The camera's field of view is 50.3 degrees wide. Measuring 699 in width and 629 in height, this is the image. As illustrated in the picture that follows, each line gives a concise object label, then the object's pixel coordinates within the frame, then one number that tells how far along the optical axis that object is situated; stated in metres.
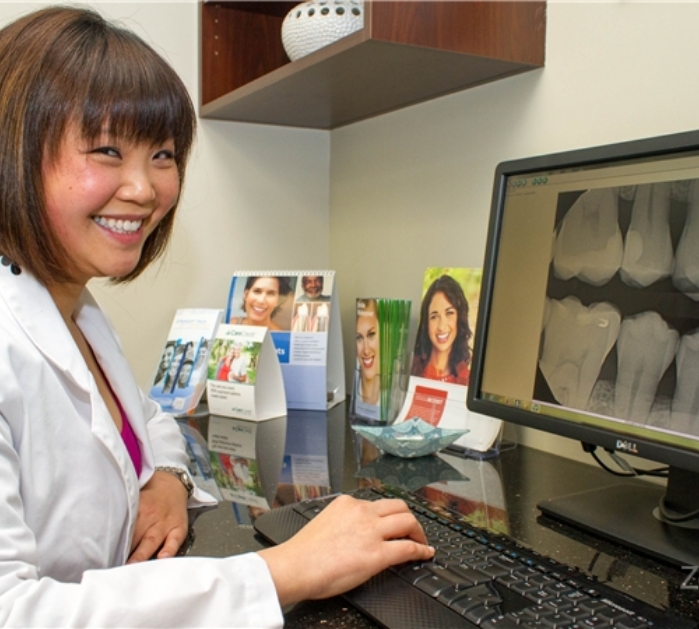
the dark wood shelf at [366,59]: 1.09
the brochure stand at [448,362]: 1.20
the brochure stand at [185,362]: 1.51
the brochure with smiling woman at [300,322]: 1.55
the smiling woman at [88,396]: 0.60
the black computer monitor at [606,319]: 0.79
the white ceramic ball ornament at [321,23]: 1.29
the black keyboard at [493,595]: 0.59
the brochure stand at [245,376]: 1.45
